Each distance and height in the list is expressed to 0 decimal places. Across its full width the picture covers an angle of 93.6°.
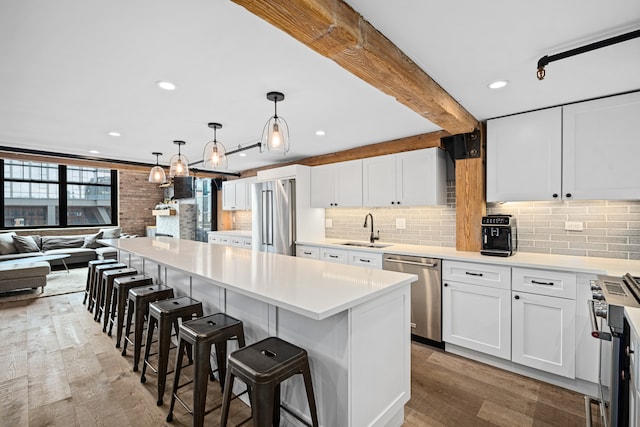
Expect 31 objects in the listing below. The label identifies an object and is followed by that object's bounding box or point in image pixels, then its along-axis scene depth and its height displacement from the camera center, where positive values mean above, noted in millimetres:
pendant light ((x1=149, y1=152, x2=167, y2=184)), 3758 +485
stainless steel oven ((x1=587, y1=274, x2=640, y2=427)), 1365 -582
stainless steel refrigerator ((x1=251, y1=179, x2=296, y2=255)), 4441 -52
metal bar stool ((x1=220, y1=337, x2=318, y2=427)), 1319 -736
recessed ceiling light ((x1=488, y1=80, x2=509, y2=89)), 2088 +899
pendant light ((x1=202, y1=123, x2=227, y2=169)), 2914 +561
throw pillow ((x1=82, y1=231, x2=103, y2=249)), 7027 -647
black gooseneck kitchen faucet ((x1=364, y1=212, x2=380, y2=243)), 4093 -345
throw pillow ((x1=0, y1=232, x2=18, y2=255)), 5827 -583
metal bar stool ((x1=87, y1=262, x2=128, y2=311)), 3659 -822
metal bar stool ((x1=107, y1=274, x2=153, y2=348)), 2778 -694
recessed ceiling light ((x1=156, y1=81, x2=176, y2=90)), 2129 +927
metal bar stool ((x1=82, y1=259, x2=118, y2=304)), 4016 -799
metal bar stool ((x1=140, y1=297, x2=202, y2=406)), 2021 -741
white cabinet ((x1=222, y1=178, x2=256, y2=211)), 5996 +387
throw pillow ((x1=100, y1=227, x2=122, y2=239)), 7222 -457
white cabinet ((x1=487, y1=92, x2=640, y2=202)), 2268 +480
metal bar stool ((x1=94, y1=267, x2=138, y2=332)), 3176 -841
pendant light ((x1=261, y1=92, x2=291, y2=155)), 2232 +571
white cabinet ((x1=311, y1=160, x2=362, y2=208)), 4008 +388
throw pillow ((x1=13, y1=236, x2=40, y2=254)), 6004 -595
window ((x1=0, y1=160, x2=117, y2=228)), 6918 +485
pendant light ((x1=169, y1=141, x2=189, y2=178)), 3418 +529
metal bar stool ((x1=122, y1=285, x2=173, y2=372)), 2385 -736
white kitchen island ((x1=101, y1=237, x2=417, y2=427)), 1515 -660
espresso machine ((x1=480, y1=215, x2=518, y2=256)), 2723 -227
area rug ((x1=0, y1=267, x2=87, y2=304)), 4613 -1238
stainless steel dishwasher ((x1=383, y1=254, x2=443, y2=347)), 2879 -848
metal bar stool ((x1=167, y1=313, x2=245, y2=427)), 1660 -758
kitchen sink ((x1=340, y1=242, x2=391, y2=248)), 3859 -432
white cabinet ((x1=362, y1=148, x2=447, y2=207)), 3303 +385
